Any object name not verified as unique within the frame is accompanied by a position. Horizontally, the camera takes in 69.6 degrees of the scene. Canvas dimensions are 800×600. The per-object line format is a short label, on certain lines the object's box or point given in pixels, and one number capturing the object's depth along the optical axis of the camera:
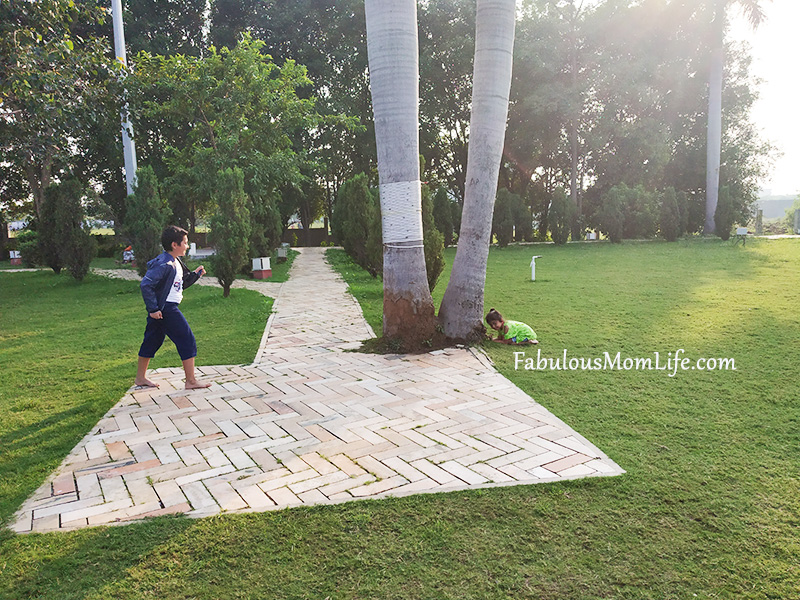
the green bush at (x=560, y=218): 24.56
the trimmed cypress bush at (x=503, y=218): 24.03
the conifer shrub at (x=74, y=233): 13.66
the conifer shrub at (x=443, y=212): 24.17
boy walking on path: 4.79
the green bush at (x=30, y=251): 19.52
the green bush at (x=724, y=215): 23.53
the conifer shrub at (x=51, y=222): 13.66
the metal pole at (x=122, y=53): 15.26
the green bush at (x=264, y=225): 15.41
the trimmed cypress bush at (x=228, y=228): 10.73
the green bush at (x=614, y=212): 24.22
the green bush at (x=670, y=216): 24.27
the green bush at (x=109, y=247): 25.20
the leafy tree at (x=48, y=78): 6.46
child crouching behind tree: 6.48
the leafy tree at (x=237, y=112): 15.96
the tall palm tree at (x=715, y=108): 25.00
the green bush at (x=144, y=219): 12.70
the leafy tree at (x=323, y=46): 28.30
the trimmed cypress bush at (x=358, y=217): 14.93
